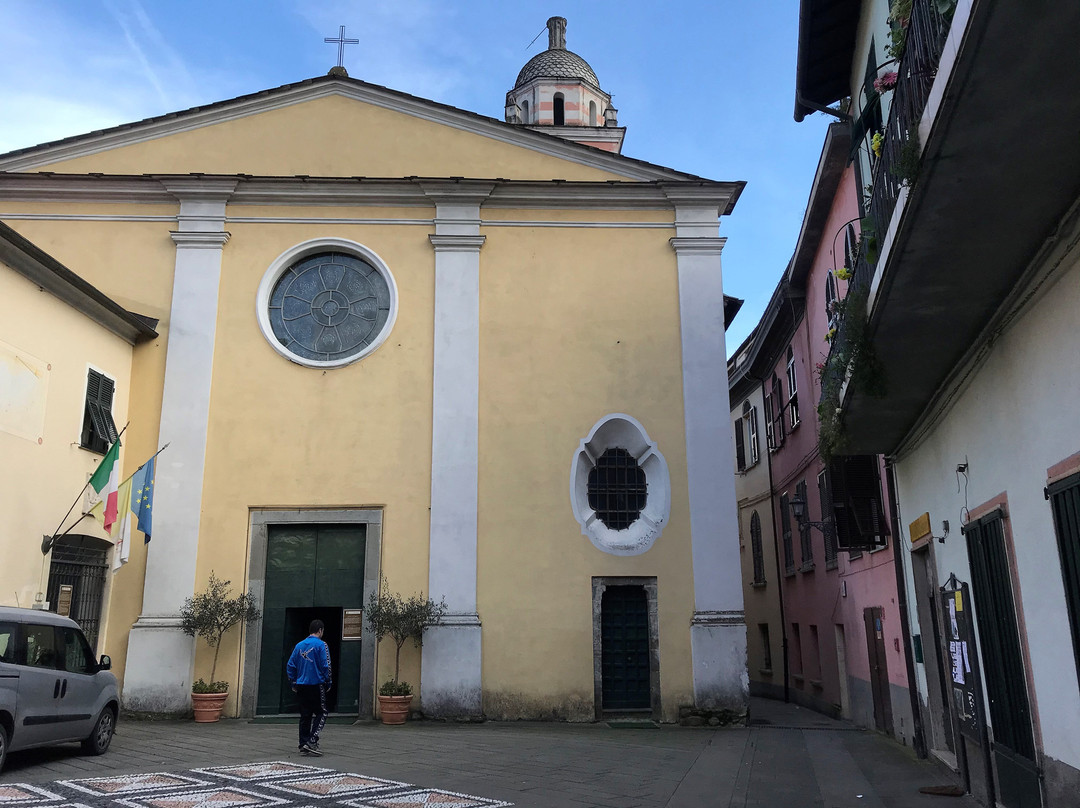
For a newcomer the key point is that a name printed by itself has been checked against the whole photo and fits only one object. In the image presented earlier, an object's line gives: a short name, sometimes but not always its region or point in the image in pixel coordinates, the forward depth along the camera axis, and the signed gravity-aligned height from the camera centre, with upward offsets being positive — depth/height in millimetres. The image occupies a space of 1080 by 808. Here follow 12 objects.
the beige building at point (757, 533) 22859 +2872
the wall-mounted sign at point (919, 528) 10438 +1310
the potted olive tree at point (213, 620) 13586 +448
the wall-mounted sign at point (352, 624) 14461 +379
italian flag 12469 +2305
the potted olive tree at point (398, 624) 13617 +354
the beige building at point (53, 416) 11859 +3262
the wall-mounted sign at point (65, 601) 13031 +722
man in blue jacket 10164 -384
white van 8328 -336
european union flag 13359 +2260
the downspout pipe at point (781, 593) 21469 +1199
